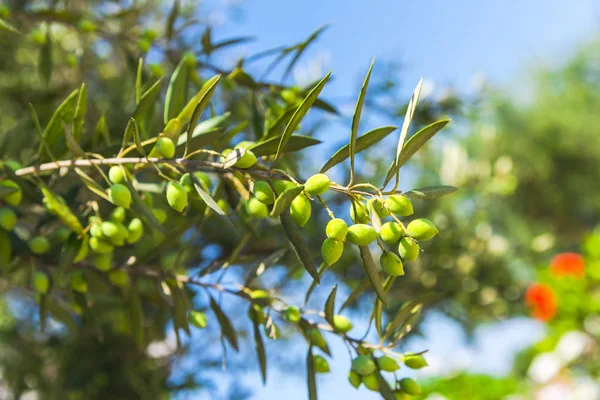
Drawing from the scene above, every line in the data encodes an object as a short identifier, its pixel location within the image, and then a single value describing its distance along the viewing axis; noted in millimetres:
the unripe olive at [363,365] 794
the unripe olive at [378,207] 673
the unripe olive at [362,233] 625
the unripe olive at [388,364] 807
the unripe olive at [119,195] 768
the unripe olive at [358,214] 678
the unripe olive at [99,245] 854
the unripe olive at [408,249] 645
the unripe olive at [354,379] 816
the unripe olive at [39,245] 966
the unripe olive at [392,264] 677
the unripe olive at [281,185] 718
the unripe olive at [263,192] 714
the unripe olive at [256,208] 785
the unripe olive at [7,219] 903
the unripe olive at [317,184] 643
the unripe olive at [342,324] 869
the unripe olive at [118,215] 887
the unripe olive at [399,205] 646
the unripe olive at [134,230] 870
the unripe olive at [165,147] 766
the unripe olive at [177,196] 717
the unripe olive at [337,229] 634
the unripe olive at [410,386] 813
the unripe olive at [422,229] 654
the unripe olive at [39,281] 952
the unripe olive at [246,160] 723
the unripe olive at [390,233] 649
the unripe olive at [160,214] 934
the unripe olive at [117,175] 807
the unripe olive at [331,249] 660
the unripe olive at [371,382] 798
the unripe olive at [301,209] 670
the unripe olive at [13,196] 872
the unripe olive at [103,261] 937
